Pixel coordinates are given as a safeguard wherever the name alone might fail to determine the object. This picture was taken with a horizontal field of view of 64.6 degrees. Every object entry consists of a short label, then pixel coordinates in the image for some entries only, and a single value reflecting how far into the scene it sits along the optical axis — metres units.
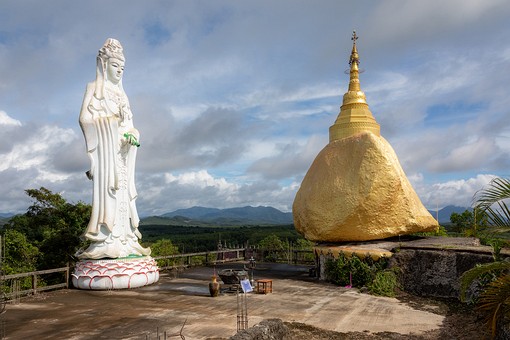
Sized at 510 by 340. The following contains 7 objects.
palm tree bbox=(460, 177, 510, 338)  6.74
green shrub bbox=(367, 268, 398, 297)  15.37
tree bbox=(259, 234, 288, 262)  27.72
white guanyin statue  17.23
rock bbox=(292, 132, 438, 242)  18.53
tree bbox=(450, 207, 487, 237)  27.91
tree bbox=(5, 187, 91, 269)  21.75
